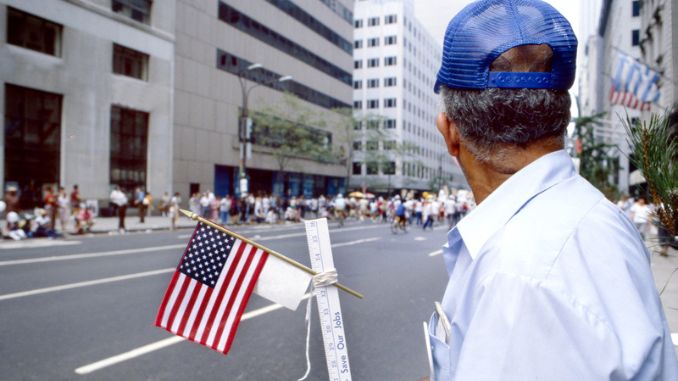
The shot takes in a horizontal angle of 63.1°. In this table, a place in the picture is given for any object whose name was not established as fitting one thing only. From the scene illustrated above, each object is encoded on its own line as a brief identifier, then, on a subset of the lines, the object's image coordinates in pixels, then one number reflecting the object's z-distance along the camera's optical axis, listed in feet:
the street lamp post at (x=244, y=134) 99.66
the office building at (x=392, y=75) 265.75
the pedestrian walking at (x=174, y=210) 76.86
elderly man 3.04
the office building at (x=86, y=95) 78.17
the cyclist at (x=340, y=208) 89.33
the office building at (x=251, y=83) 119.03
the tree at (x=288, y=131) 134.41
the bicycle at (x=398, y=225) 78.59
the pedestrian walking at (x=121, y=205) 70.28
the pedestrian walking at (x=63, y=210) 63.93
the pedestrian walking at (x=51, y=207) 61.82
